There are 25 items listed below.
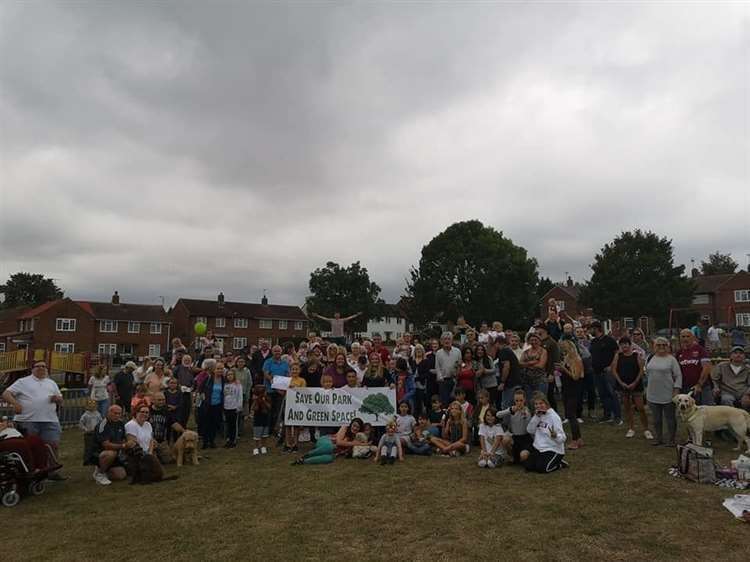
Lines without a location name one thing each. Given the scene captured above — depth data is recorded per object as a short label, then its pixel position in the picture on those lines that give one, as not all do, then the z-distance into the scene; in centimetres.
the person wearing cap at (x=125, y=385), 1527
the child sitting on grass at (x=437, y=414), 1141
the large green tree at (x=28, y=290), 8319
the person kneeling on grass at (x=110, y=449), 974
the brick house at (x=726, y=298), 6128
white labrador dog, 913
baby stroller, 831
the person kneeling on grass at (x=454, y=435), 1067
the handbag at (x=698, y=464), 795
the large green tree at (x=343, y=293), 6912
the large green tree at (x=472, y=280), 4869
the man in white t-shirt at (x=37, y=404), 952
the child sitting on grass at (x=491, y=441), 950
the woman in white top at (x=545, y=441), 893
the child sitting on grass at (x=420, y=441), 1089
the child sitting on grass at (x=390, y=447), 1040
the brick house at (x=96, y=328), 6272
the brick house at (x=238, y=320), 7488
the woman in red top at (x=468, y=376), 1175
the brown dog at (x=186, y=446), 1084
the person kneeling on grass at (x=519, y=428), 952
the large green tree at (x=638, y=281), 4656
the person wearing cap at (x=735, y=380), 1084
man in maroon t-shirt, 1053
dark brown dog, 952
